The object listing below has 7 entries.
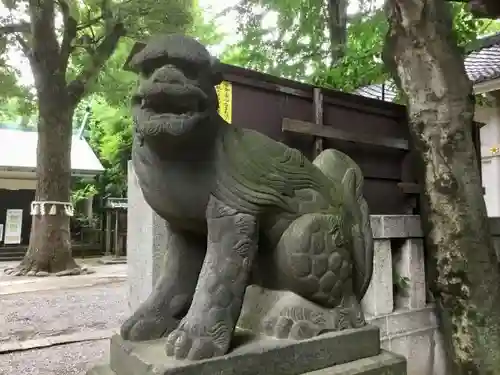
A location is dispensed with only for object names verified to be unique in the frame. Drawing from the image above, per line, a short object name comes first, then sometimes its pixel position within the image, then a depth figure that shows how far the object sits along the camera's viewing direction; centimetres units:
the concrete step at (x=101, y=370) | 133
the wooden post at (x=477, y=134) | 396
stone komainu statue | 117
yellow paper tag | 266
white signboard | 1164
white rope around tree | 820
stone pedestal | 115
